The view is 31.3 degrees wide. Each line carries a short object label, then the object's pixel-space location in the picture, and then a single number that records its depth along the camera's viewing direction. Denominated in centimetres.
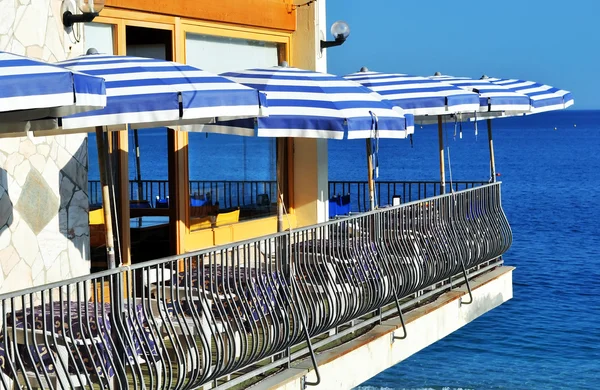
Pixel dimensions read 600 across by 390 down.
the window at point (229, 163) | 1281
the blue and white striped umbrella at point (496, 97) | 1459
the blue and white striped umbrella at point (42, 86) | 579
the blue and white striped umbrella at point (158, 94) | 764
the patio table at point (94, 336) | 678
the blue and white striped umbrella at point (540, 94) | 1577
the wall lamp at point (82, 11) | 1002
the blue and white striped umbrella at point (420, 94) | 1288
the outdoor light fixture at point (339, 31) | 1512
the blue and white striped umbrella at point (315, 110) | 984
